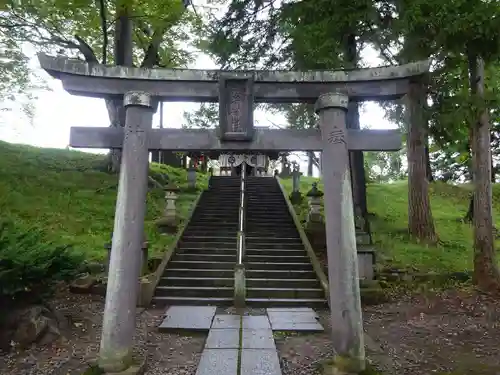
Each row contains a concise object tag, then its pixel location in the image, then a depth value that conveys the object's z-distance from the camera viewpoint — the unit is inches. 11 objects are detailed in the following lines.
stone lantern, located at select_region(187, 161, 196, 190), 763.4
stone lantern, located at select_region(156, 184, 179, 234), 507.5
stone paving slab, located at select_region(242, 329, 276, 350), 217.6
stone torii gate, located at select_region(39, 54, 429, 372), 188.2
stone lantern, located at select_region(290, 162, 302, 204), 687.7
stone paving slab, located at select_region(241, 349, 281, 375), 182.8
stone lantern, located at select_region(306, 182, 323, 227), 483.5
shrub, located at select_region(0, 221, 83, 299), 211.5
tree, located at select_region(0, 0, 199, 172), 528.1
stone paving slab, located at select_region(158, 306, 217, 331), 255.6
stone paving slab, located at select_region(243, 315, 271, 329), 258.8
